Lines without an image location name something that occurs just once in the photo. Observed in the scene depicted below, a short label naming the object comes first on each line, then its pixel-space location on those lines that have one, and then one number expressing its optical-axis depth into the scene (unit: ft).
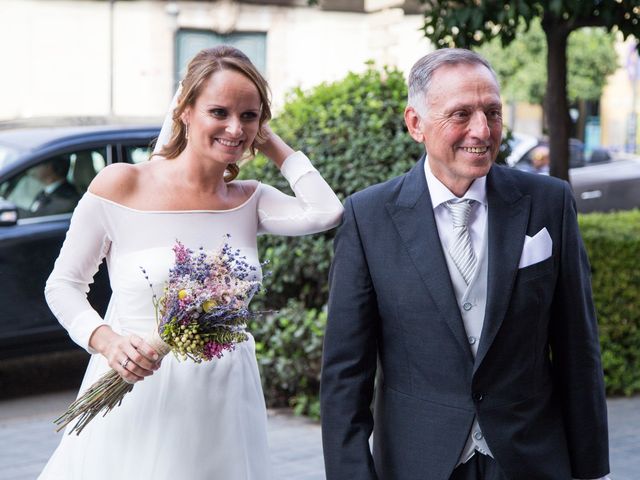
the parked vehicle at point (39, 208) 24.64
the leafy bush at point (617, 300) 23.52
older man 9.34
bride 10.85
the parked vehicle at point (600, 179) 52.80
